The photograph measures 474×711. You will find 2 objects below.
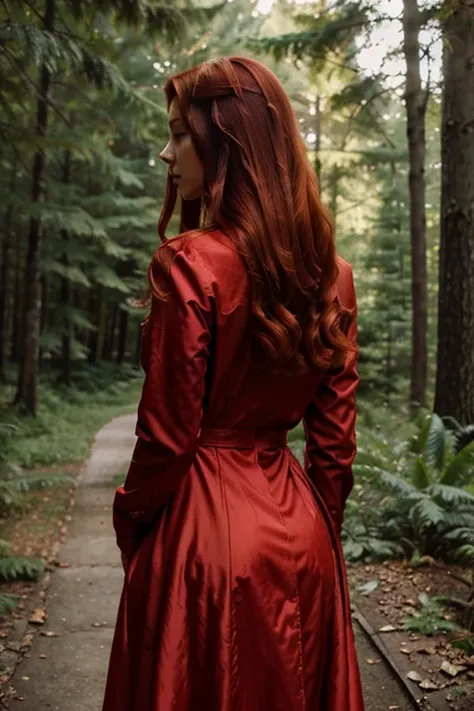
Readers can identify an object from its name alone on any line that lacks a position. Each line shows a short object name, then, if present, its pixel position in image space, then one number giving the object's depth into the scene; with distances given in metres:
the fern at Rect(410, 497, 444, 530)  5.11
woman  1.84
